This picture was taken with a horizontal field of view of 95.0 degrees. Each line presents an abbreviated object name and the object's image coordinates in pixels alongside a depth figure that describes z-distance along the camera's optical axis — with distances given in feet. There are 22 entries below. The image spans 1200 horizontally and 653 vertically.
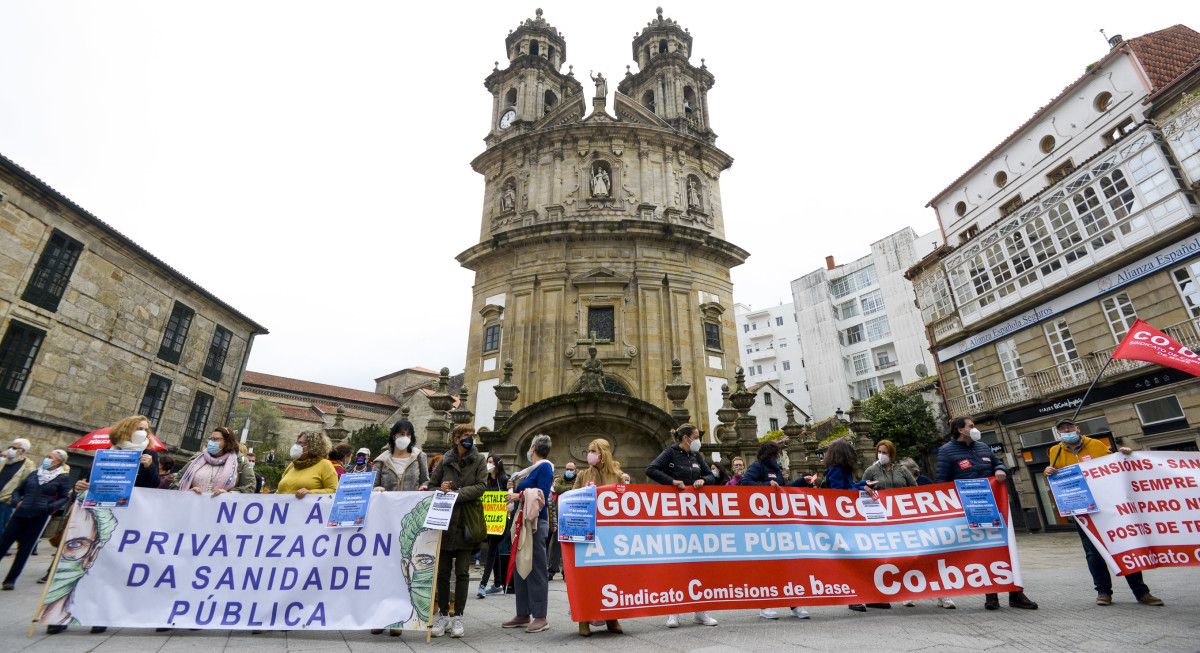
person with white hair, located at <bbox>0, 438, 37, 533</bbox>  26.27
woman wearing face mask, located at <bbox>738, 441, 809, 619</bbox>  21.42
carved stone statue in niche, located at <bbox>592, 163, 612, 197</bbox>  79.71
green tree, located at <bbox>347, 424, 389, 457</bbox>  138.37
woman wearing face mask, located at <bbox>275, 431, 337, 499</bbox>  17.83
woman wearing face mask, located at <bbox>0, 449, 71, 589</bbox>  22.70
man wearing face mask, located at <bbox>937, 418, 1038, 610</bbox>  19.70
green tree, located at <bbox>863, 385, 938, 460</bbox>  87.15
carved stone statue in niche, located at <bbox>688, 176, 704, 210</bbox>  84.02
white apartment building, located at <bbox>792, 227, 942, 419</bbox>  137.90
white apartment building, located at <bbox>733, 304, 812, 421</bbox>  177.88
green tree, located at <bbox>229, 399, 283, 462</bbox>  150.00
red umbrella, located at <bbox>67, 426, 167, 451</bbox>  38.40
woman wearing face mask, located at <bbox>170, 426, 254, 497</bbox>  17.85
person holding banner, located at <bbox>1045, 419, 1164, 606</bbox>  17.48
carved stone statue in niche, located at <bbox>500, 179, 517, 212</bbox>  84.99
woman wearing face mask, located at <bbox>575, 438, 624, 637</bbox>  18.69
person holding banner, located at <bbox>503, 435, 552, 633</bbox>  16.69
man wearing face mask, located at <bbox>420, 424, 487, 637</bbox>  16.40
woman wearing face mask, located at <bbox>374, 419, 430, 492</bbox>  18.37
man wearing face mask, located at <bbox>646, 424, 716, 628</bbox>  19.11
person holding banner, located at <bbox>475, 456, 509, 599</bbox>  26.17
